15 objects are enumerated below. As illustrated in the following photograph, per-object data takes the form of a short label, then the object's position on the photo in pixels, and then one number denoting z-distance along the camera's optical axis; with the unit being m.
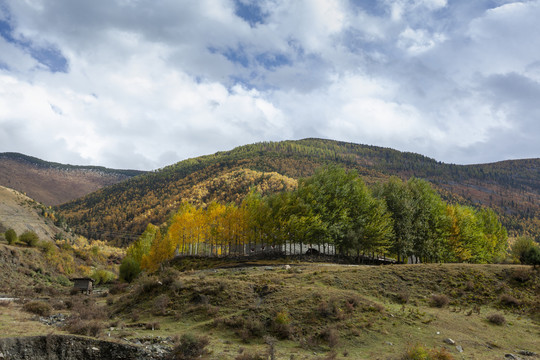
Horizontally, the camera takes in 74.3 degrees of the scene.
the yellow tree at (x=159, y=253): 83.38
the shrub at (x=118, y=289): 62.91
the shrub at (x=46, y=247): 99.15
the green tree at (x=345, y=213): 62.28
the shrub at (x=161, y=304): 35.67
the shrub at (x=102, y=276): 101.47
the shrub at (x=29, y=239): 99.06
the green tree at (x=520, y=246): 66.81
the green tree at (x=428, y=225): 64.81
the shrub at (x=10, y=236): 94.59
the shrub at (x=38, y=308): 38.56
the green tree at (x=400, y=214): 64.31
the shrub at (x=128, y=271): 82.38
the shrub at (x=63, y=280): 89.62
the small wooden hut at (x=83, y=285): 70.62
